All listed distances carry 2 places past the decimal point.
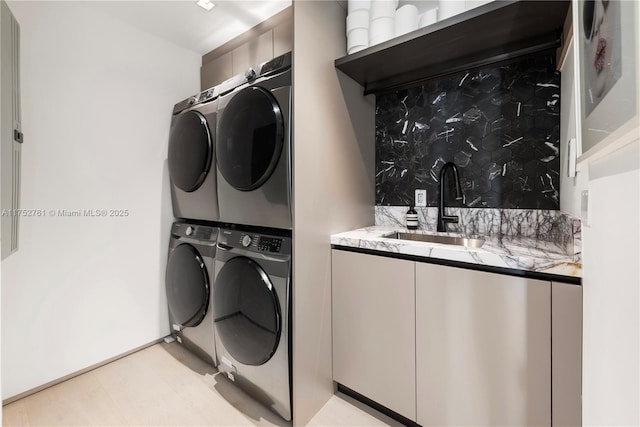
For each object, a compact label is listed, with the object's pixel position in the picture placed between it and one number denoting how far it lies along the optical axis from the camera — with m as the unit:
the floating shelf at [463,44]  1.25
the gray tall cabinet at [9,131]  1.18
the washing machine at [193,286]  1.92
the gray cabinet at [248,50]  1.84
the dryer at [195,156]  1.88
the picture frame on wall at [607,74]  0.47
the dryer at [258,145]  1.44
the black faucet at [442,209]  1.81
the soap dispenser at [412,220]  1.95
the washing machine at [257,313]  1.46
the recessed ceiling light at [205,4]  1.83
